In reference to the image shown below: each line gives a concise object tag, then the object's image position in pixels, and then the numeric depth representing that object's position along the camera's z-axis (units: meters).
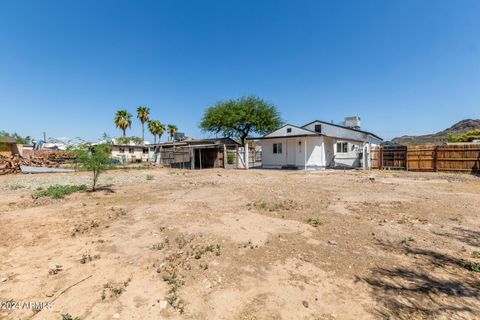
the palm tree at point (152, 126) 49.03
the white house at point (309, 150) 21.01
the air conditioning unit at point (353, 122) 31.36
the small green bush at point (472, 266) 3.52
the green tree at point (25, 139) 52.91
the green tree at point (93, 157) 10.59
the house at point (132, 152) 38.59
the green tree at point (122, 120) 45.12
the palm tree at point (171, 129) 52.38
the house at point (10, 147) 27.17
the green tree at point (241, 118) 31.38
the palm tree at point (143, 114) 46.22
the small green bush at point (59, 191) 9.26
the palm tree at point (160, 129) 49.81
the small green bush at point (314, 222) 5.77
